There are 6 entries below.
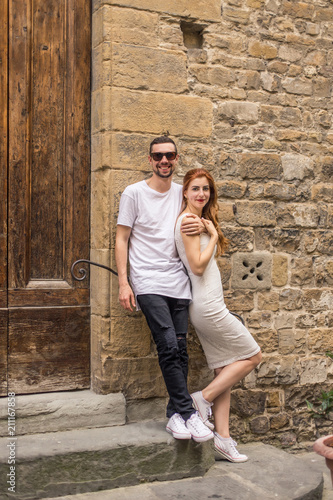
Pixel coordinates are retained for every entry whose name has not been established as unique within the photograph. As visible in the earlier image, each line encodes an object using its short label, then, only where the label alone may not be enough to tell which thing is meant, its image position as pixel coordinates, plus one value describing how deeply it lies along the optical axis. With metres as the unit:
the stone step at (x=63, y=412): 3.76
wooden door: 3.99
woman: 3.79
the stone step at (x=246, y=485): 3.32
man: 3.59
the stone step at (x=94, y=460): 3.27
